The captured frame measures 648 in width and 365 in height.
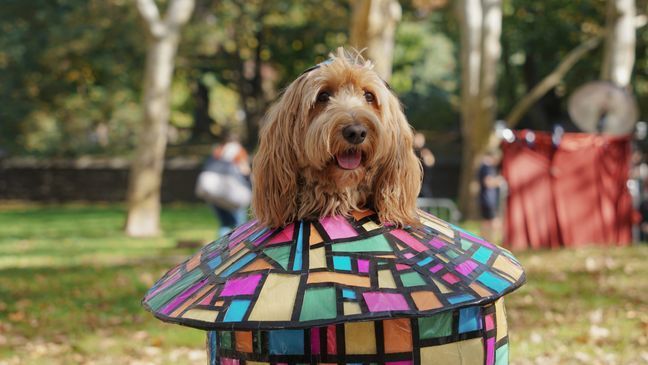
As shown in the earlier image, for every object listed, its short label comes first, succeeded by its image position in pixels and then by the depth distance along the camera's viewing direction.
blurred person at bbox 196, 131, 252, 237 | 11.41
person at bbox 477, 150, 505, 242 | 14.34
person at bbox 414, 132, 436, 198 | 11.83
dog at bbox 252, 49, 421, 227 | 3.10
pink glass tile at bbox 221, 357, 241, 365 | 3.07
